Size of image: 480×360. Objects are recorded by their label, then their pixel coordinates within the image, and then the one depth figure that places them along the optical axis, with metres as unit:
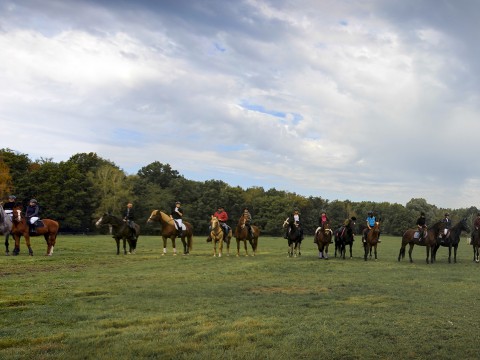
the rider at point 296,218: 24.88
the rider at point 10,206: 21.70
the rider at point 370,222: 24.53
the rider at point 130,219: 25.39
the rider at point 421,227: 24.22
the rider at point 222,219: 25.25
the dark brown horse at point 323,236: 23.66
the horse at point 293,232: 24.92
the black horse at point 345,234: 24.67
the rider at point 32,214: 21.70
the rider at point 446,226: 24.39
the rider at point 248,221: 24.67
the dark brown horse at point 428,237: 23.95
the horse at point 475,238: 24.17
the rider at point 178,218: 25.67
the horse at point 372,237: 24.12
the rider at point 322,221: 23.95
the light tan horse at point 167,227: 25.56
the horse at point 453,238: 24.48
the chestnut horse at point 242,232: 24.86
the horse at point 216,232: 24.39
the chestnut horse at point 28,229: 21.45
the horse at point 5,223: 20.28
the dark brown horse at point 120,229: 24.34
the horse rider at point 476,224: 24.24
